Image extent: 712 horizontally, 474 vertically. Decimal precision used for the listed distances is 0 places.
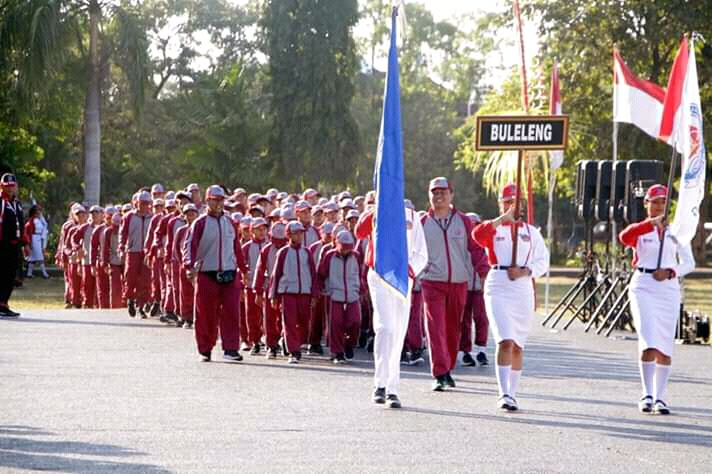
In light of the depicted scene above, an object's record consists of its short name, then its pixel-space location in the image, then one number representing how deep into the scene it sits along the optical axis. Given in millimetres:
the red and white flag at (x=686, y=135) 15297
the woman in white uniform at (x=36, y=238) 40453
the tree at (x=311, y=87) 60469
